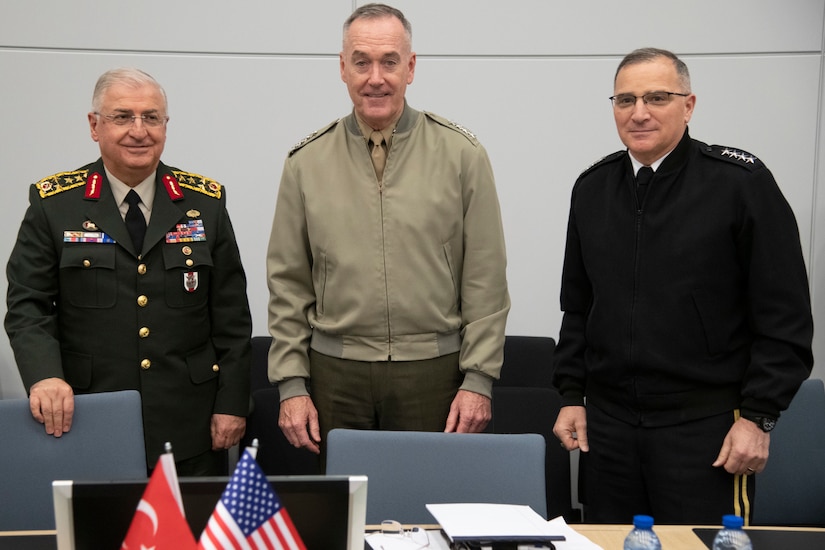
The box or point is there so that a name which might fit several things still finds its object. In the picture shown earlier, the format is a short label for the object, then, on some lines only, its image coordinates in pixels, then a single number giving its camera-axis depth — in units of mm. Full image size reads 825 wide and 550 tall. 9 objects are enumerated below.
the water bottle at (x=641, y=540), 1764
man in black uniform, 2221
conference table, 1840
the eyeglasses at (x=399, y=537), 1845
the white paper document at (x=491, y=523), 1747
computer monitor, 1363
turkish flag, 1317
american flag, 1315
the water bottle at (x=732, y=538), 1639
